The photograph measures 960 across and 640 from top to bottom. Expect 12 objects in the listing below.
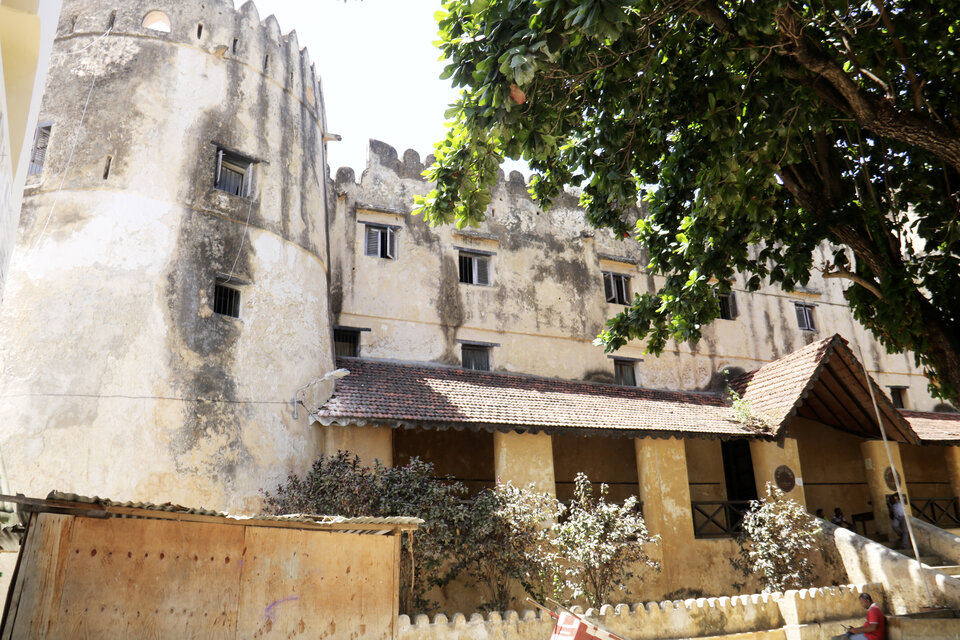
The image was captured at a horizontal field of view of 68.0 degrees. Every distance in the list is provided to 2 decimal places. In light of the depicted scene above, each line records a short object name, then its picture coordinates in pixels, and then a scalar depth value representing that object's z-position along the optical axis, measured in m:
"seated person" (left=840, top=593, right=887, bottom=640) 11.21
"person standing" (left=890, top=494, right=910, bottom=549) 15.89
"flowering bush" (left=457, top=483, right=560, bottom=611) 11.09
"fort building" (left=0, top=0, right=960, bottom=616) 11.10
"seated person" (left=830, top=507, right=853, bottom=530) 16.39
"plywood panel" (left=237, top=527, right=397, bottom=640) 7.98
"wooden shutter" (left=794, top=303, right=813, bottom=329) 21.81
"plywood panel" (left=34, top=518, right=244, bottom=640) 6.86
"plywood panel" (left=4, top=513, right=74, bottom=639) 6.36
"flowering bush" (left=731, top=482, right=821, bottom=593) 12.66
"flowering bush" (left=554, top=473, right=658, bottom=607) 11.37
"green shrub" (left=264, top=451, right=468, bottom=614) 10.86
